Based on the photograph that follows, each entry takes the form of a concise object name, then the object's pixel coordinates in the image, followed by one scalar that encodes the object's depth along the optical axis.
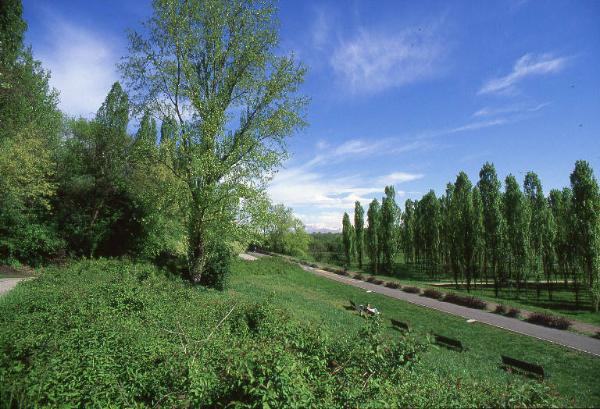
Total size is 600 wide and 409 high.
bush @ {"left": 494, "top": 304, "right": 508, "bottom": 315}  21.66
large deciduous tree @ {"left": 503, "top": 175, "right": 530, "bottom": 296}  33.75
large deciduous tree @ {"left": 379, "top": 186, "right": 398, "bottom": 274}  51.38
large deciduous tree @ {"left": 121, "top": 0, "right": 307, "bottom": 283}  16.20
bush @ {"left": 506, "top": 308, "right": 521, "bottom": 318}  20.81
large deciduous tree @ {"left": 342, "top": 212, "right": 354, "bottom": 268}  65.69
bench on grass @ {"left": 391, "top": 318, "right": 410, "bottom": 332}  16.52
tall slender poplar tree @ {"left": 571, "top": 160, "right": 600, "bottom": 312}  25.30
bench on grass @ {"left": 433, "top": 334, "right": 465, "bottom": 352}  13.83
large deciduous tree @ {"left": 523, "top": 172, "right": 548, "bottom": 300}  35.62
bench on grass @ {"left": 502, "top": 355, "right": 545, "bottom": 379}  9.29
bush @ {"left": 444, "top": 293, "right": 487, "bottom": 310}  23.63
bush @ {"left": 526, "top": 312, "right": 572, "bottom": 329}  18.11
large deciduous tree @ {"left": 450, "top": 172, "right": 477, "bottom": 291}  36.94
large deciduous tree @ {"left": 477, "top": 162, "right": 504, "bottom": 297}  34.66
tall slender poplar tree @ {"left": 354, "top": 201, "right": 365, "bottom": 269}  64.12
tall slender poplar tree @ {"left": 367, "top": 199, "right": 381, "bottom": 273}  54.78
